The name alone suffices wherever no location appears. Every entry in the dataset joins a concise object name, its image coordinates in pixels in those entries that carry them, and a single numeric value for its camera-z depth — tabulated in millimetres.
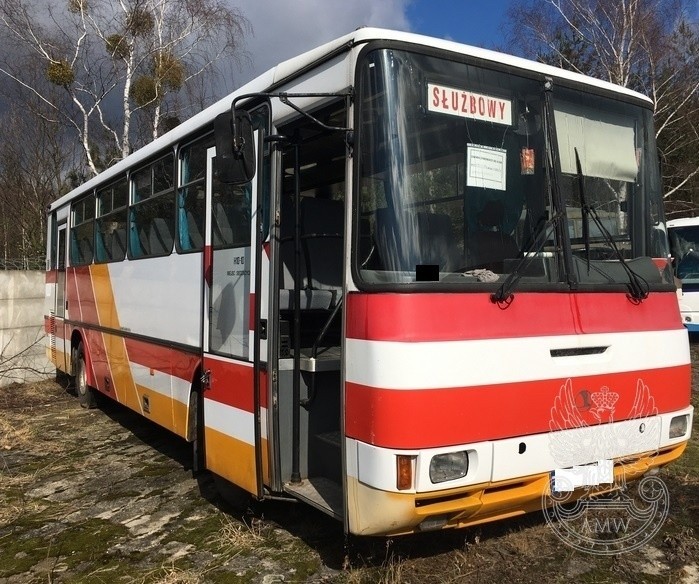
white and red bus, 3387
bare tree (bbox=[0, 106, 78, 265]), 29219
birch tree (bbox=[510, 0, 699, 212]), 20438
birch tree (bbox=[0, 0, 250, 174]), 19656
